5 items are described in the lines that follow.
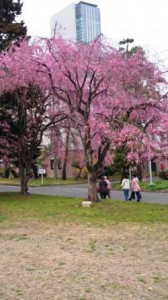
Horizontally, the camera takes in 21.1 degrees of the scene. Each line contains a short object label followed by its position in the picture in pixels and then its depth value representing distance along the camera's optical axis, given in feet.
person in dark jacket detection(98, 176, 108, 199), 72.59
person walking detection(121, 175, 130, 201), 72.52
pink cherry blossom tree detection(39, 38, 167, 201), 60.34
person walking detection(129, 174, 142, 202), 70.58
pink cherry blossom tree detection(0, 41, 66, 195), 69.67
